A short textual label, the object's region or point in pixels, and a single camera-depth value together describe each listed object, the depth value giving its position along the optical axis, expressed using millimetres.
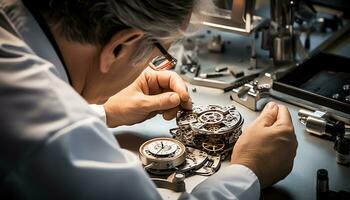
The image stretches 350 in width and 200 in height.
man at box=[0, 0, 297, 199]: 792
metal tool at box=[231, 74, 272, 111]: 1452
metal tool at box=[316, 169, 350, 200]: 1067
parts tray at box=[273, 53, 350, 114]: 1400
